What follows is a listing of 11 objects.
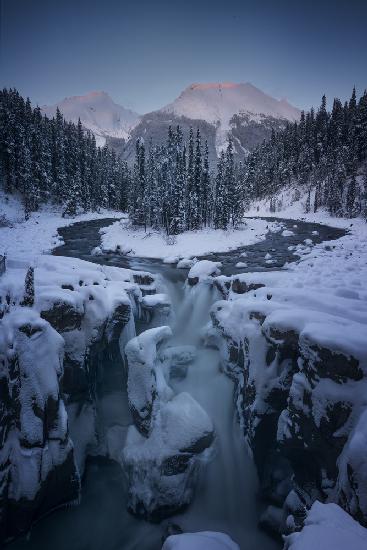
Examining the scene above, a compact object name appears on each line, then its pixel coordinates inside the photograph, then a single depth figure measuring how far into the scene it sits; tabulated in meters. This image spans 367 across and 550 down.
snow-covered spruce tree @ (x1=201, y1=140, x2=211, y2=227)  42.88
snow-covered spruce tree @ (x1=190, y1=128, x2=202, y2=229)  39.75
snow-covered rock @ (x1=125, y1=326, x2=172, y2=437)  8.27
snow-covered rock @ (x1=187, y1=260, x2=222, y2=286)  16.42
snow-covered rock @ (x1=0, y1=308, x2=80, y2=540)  6.33
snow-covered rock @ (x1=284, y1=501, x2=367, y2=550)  3.08
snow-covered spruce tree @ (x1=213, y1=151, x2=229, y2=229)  39.42
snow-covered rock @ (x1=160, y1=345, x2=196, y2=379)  10.87
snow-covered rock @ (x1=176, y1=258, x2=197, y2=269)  21.19
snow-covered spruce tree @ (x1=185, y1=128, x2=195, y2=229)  39.90
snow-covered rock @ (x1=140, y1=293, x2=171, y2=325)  12.75
